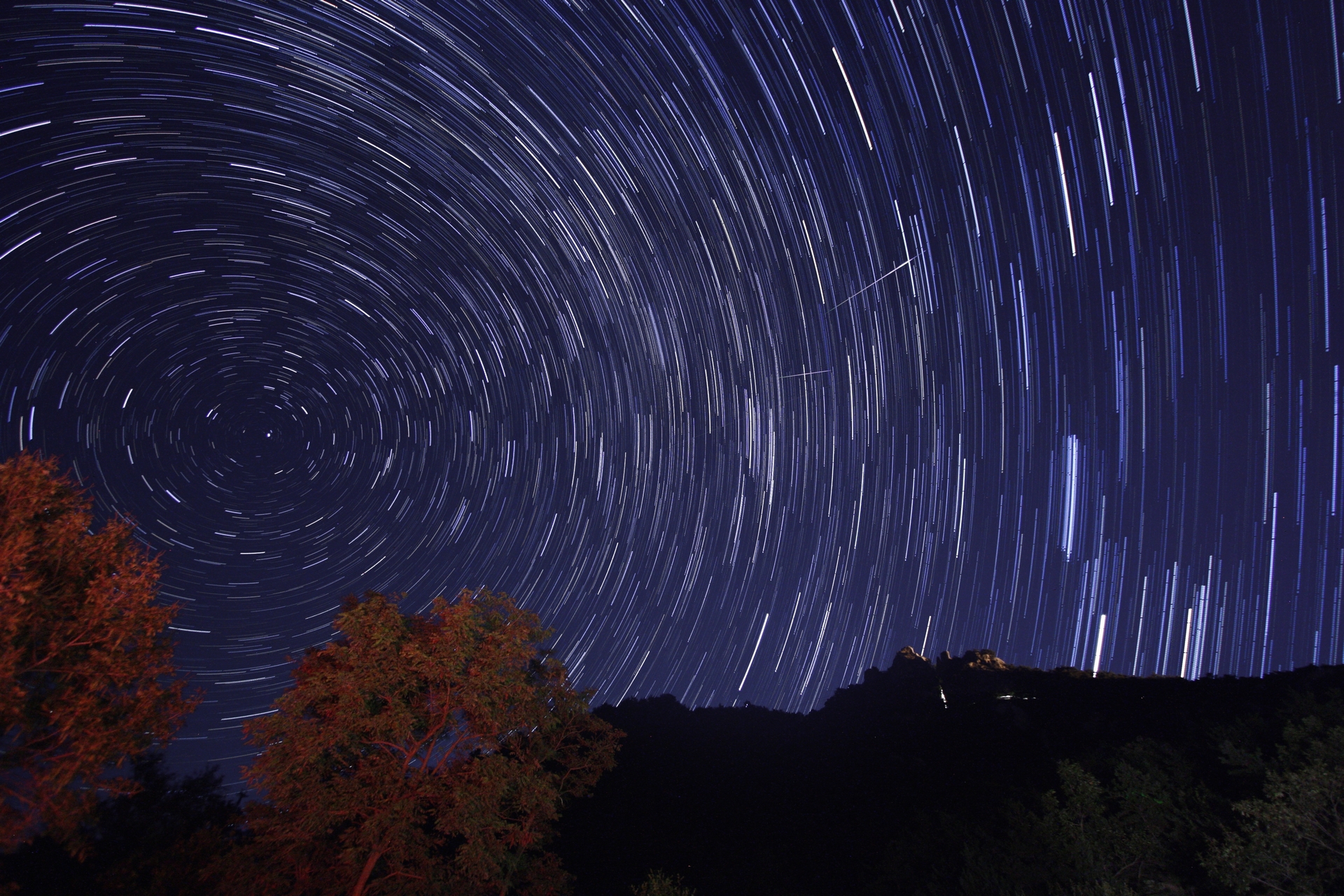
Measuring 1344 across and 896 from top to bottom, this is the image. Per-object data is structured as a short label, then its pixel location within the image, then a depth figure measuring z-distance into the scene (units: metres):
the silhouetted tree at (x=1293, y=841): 12.40
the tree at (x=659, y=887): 16.12
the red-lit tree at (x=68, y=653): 7.46
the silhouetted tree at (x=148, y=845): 15.43
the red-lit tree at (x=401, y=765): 11.55
